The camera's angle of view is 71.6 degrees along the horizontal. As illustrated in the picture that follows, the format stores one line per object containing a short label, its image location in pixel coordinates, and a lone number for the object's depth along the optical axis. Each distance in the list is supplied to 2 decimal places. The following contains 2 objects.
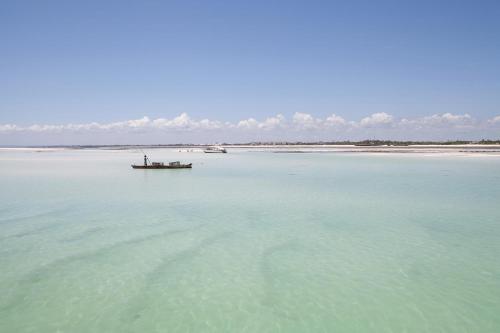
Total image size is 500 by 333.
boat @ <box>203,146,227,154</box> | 109.84
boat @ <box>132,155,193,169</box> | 43.56
